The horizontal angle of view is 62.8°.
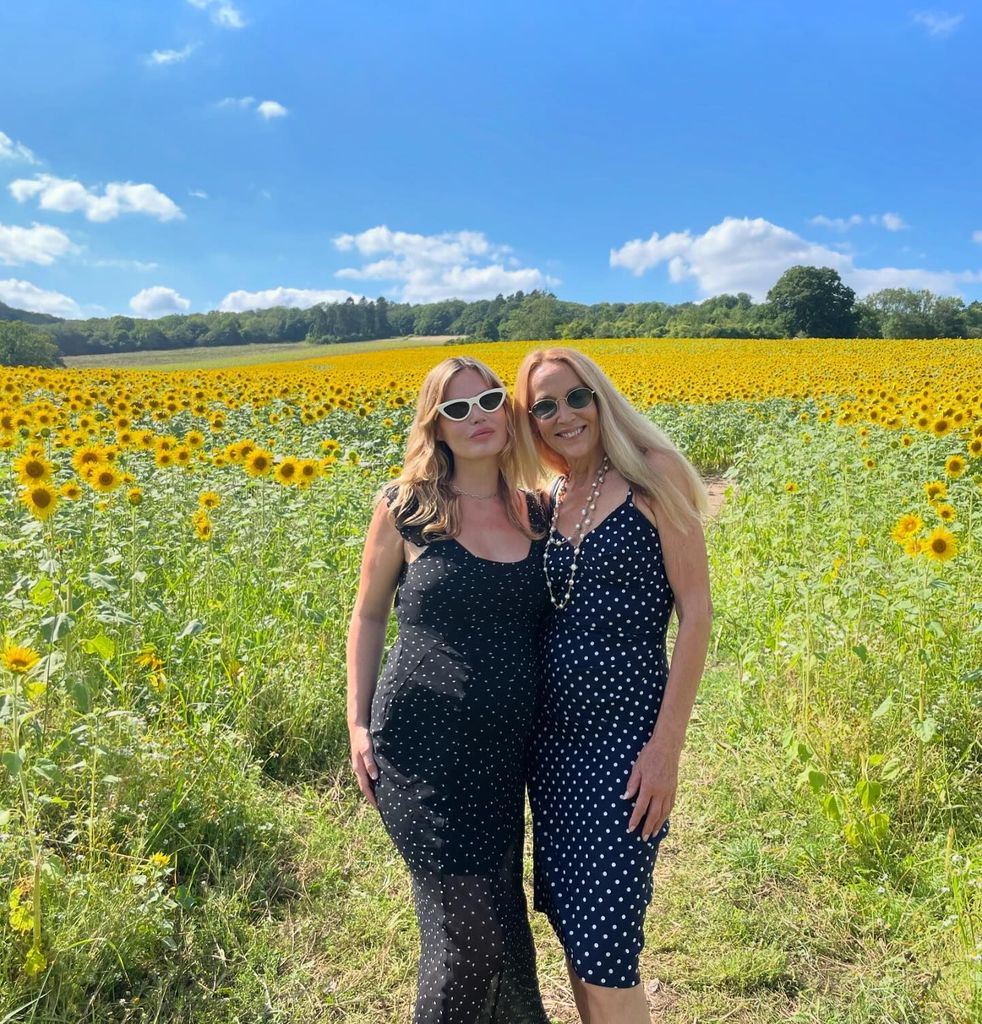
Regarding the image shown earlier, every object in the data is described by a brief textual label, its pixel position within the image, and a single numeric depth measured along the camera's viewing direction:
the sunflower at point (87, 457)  3.85
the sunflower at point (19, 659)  1.93
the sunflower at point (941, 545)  2.90
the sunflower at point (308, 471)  4.41
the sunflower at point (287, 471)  4.38
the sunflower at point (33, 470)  3.00
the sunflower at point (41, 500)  2.90
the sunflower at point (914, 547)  2.96
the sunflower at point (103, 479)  3.69
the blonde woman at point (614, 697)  1.79
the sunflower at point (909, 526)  3.27
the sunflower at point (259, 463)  4.33
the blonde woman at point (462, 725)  1.84
